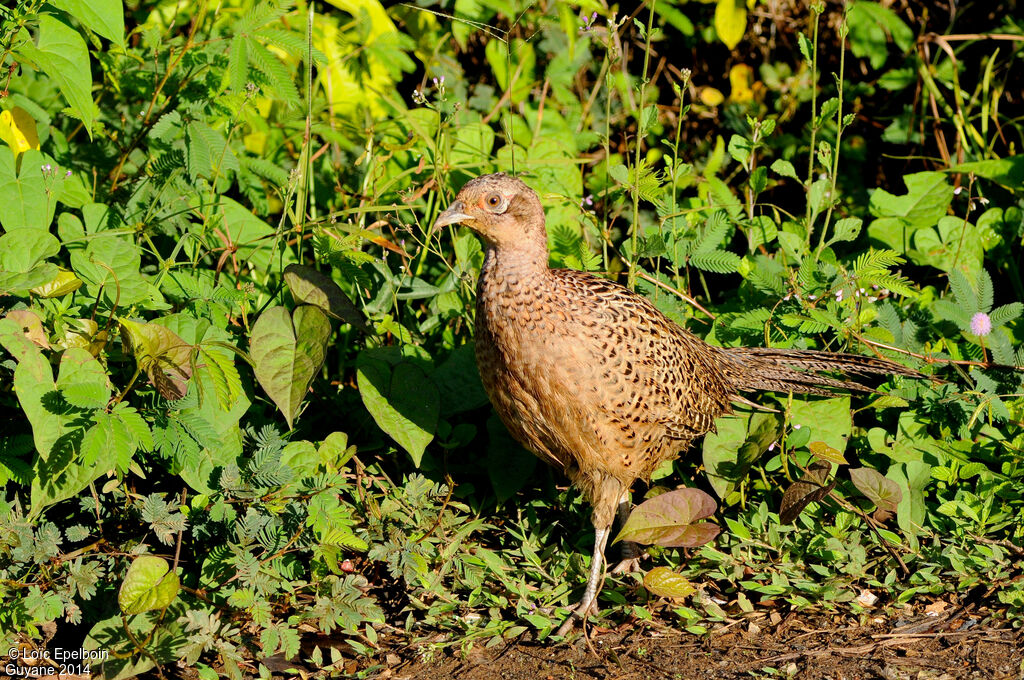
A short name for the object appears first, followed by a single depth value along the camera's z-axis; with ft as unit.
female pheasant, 22.48
